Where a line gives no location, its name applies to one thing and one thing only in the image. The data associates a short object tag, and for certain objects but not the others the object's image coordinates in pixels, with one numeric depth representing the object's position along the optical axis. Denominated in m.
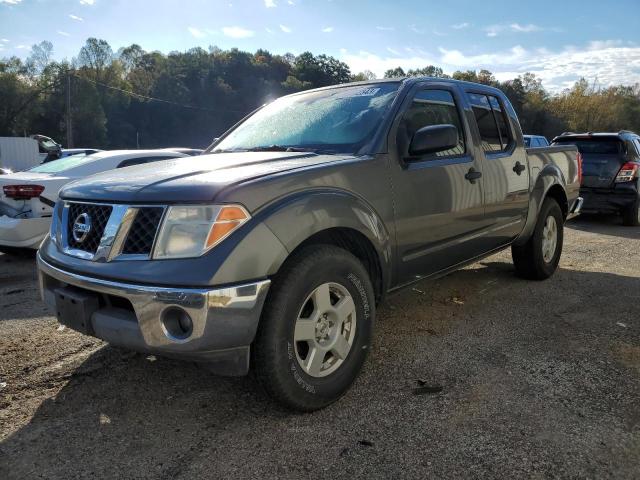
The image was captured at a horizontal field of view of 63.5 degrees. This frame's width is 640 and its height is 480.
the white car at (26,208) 5.92
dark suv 9.69
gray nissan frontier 2.28
